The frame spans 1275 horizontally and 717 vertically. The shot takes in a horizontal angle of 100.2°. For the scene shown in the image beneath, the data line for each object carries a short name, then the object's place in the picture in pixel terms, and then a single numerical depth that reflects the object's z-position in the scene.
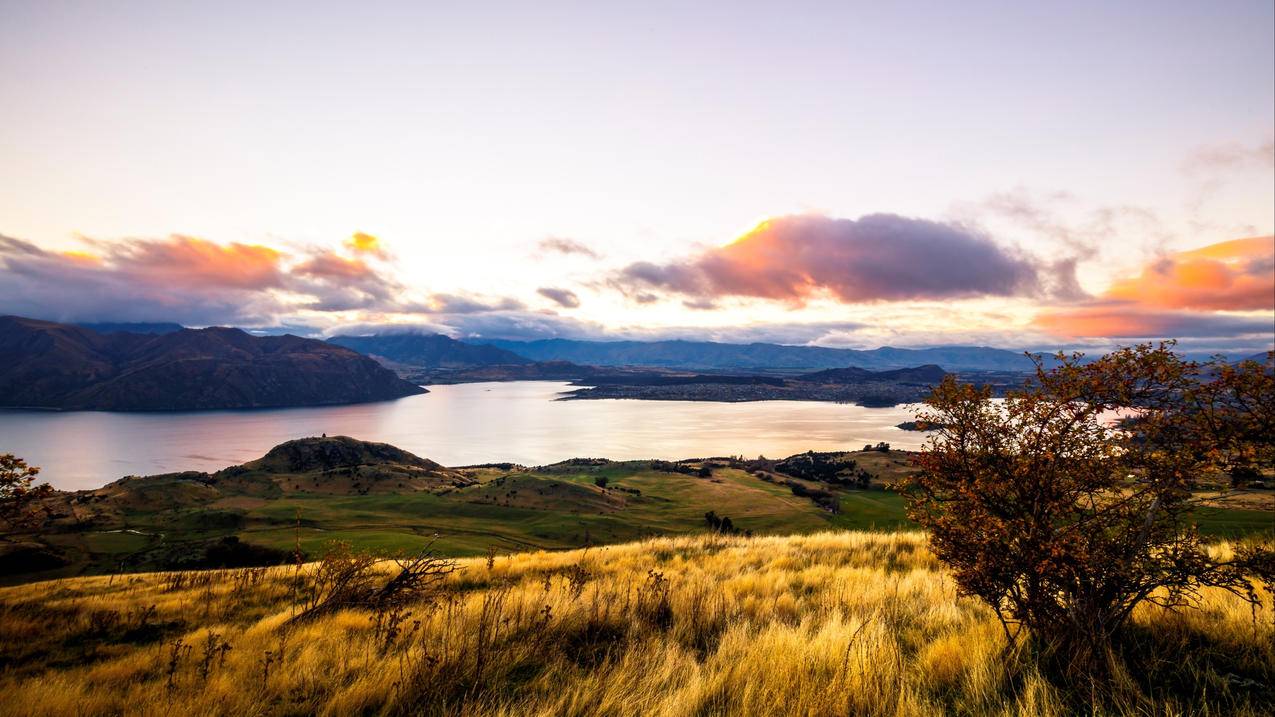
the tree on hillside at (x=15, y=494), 6.61
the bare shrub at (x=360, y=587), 7.39
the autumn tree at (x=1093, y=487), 4.06
